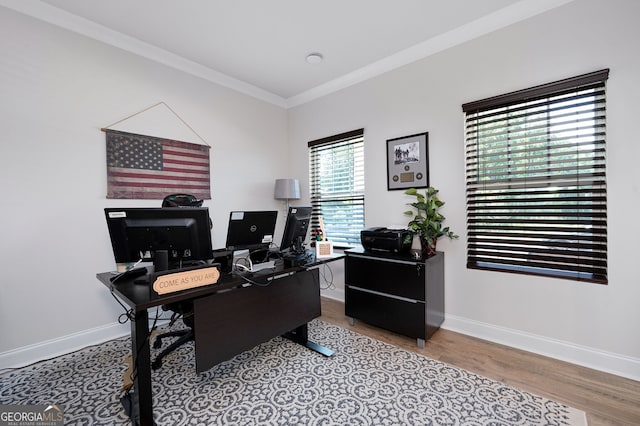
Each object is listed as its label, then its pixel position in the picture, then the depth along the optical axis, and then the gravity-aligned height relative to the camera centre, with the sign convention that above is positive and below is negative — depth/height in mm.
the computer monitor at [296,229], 2211 -154
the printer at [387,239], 2564 -290
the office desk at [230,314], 1441 -728
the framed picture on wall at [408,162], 2818 +514
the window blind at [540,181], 2027 +219
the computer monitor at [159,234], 1560 -122
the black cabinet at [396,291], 2328 -759
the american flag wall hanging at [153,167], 2604 +484
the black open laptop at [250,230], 2062 -142
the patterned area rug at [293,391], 1585 -1200
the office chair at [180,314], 2068 -773
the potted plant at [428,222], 2592 -129
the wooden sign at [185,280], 1359 -356
